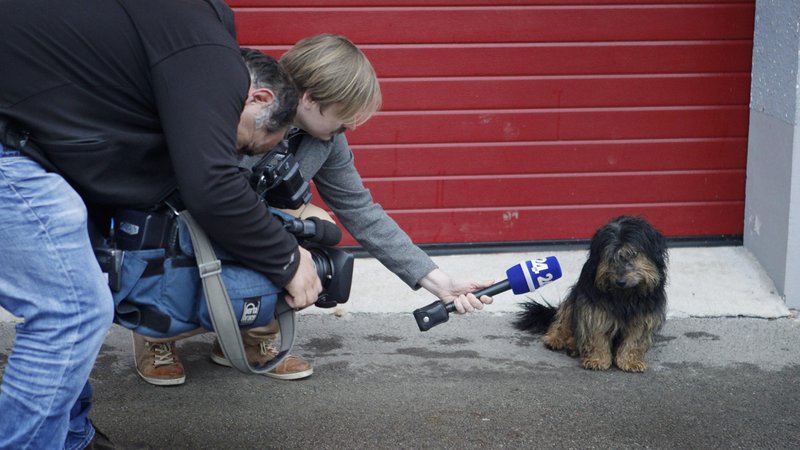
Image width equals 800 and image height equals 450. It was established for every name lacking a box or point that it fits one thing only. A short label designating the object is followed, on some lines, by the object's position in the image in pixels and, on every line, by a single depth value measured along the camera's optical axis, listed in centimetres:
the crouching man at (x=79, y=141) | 252
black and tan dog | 429
